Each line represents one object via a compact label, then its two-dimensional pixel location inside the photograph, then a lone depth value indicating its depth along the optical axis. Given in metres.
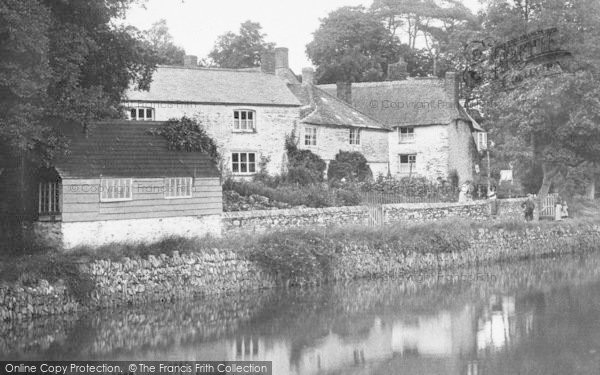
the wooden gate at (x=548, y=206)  46.34
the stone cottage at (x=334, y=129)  48.47
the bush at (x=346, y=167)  49.25
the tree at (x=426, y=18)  80.12
